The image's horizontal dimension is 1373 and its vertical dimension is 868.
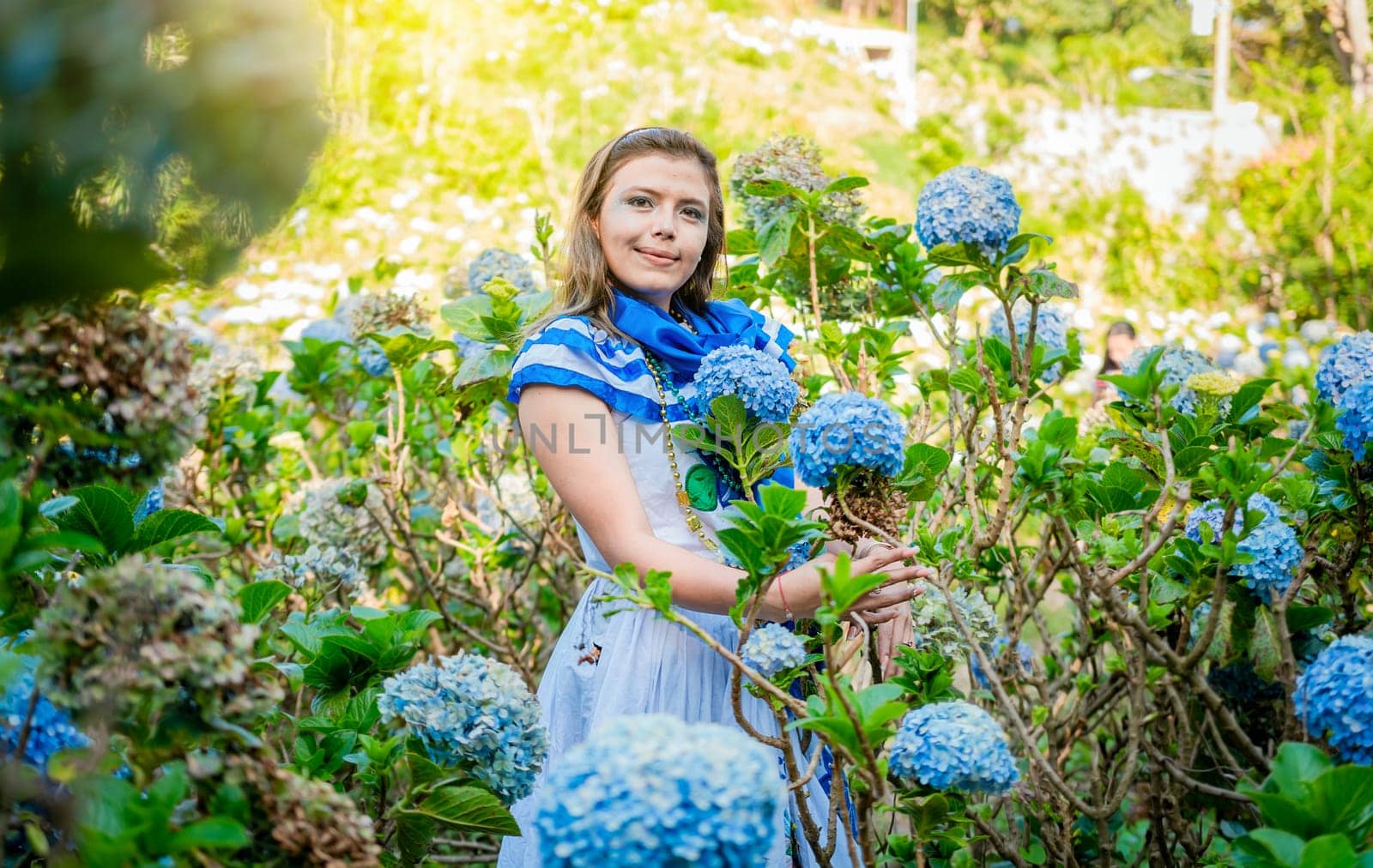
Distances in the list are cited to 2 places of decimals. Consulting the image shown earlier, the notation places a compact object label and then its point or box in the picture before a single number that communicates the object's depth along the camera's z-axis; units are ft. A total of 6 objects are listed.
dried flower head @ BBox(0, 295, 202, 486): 2.82
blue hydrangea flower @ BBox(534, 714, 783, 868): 2.64
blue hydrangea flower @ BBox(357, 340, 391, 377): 8.43
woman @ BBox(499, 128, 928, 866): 4.94
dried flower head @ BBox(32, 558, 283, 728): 2.72
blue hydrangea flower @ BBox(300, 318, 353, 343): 9.50
